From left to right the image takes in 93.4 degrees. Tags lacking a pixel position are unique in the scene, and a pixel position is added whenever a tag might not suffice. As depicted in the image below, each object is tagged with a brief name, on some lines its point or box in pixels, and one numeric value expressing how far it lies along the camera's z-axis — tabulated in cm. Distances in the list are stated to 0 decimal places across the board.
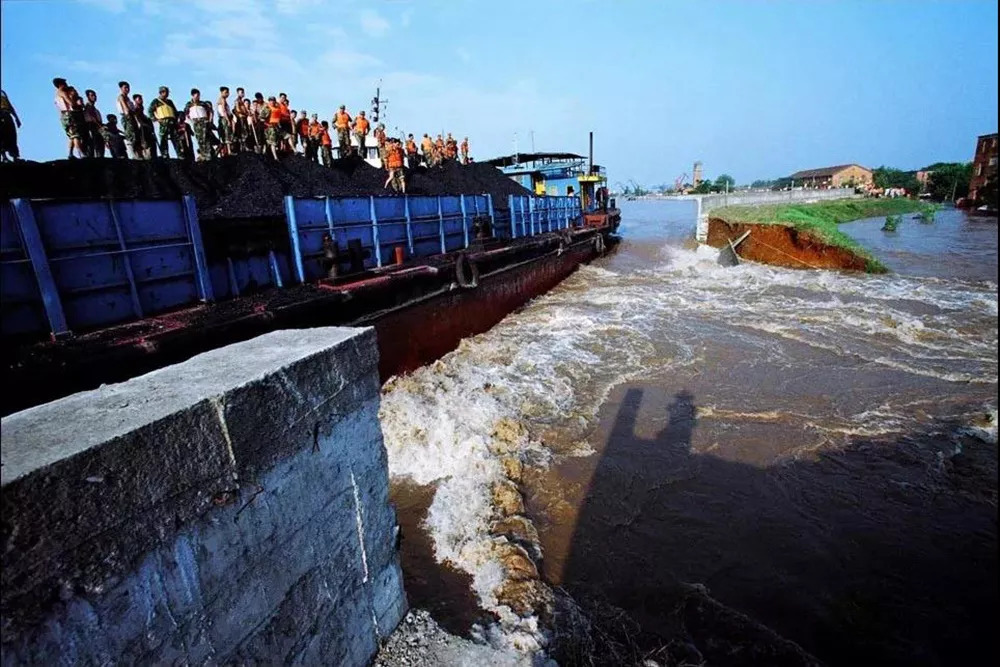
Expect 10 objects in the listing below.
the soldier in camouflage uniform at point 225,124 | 1252
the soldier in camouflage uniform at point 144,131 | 1092
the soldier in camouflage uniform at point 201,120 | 1178
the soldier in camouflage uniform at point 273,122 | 1319
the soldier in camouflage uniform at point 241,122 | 1277
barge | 429
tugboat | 2836
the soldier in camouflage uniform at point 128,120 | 1055
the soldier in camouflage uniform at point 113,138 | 1059
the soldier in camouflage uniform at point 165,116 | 1125
